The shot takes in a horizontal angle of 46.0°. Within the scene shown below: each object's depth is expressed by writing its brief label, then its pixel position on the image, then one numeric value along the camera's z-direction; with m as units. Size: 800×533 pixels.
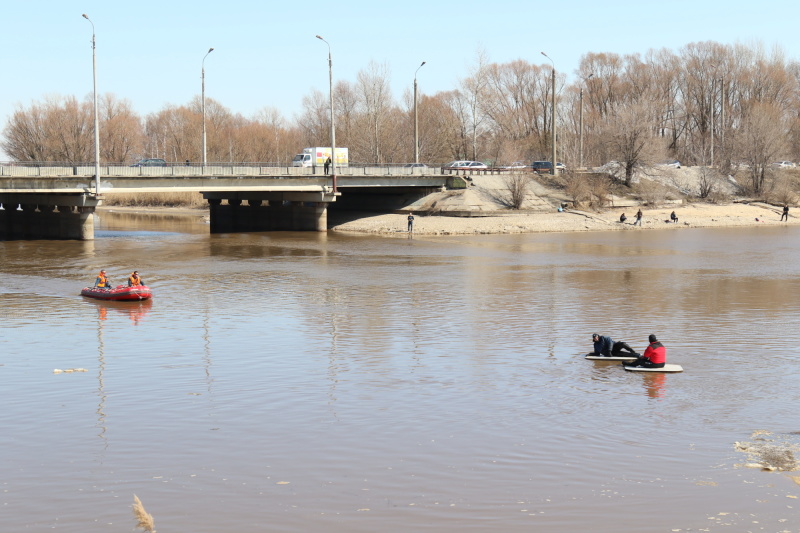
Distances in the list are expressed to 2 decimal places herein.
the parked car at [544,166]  88.69
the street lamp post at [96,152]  54.36
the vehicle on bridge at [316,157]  80.69
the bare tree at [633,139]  87.19
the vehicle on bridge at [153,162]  79.00
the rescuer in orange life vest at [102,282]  36.28
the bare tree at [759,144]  93.31
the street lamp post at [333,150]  66.69
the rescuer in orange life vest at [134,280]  35.53
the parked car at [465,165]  91.44
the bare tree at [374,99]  106.81
